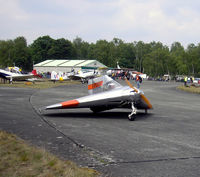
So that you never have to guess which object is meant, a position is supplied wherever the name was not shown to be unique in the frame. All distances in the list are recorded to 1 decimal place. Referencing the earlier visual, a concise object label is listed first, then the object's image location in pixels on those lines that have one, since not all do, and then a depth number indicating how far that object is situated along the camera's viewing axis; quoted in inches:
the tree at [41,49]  5585.6
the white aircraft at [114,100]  473.7
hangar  3893.7
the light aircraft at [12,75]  1674.5
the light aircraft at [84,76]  2092.6
